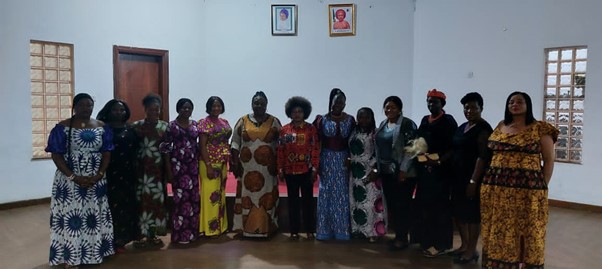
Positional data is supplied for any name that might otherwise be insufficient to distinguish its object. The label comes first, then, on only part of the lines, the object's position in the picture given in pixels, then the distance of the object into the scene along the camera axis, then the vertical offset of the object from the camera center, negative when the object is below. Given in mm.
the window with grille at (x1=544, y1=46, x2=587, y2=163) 5680 +237
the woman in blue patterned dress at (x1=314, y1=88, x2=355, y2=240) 4031 -578
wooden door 6180 +445
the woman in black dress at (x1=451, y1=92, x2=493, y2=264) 3303 -400
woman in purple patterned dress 3941 -567
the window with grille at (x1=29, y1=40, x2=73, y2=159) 5547 +245
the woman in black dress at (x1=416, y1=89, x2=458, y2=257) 3561 -548
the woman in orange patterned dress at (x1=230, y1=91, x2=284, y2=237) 4129 -529
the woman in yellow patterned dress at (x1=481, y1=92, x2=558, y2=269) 2916 -480
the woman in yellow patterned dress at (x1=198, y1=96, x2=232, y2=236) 4082 -516
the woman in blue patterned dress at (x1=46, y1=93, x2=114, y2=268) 3328 -587
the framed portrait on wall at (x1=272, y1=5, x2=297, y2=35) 6789 +1364
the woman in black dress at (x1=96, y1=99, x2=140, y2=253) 3688 -572
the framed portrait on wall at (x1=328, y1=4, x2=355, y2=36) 6773 +1380
